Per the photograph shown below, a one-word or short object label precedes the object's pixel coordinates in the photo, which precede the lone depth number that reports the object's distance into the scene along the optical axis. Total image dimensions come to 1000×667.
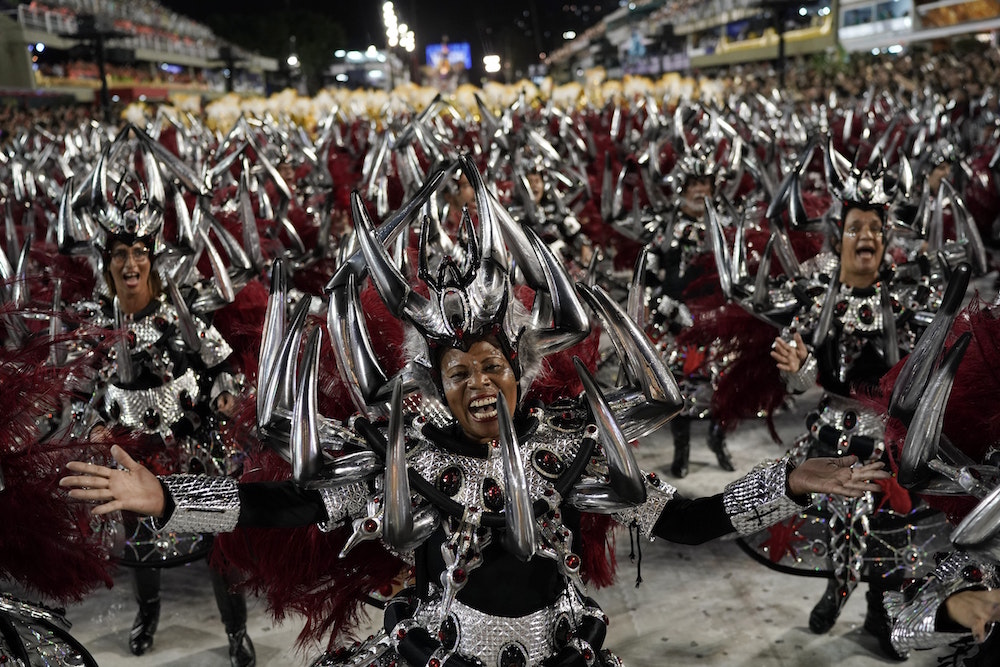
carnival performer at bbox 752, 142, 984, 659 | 3.58
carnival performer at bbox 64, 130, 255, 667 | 3.72
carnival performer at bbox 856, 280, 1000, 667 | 2.03
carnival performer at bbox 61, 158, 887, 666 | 2.10
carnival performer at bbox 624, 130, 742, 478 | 5.56
